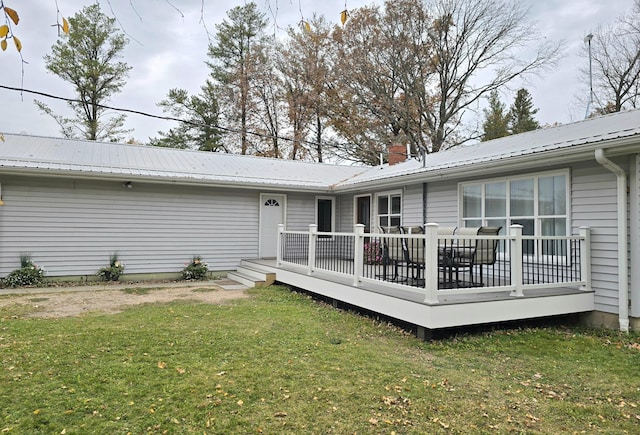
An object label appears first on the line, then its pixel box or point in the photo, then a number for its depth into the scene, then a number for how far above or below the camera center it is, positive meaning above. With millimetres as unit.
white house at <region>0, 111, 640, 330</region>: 6000 +560
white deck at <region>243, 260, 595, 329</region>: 5328 -1085
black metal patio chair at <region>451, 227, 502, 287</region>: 6164 -408
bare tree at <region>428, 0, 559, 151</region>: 19297 +8690
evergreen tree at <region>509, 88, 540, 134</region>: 27047 +7984
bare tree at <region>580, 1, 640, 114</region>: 17844 +7614
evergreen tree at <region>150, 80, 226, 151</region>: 22797 +6247
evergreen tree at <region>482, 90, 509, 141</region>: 23012 +6388
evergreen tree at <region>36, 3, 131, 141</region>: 19984 +7821
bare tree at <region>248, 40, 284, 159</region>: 22641 +7279
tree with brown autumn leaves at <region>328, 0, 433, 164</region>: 19656 +7722
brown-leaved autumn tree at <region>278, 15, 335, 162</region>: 22016 +8500
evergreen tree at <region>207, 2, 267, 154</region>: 22781 +9659
